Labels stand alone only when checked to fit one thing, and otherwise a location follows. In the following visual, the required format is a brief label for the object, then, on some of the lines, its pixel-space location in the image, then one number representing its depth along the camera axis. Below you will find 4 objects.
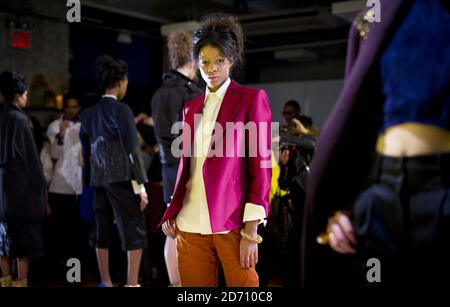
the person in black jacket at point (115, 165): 3.07
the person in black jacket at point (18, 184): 3.06
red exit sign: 6.52
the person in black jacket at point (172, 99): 2.86
